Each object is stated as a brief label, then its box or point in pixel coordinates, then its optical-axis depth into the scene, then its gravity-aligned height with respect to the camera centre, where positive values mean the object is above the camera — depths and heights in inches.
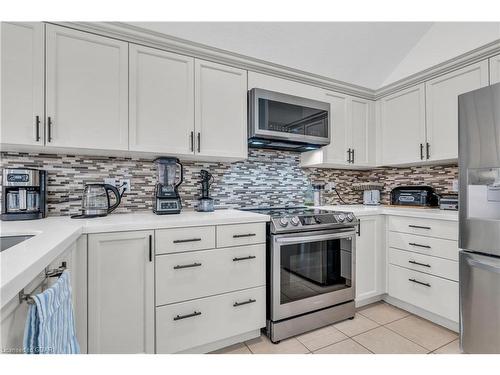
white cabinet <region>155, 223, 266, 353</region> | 61.5 -25.5
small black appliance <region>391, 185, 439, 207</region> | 100.2 -2.6
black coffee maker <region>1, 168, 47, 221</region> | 62.3 -1.3
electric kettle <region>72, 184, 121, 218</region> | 69.1 -3.1
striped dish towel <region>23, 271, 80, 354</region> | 28.2 -16.5
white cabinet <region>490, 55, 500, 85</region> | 76.9 +37.1
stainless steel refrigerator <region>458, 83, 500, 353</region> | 61.1 -7.4
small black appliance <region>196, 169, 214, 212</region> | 84.0 -2.1
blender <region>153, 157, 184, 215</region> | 76.5 +0.6
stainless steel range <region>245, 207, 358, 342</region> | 73.2 -25.2
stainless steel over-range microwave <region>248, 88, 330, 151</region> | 83.6 +24.0
